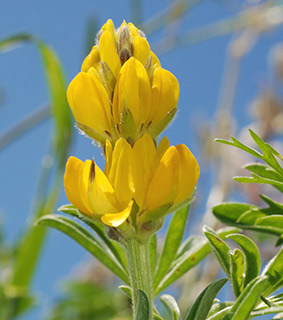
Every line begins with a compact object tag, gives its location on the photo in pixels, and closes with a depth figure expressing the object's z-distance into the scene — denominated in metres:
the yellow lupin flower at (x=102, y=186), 0.28
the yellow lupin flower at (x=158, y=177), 0.28
